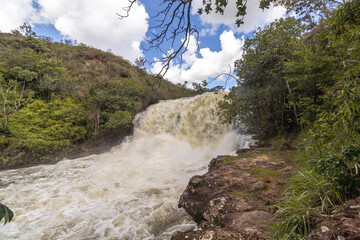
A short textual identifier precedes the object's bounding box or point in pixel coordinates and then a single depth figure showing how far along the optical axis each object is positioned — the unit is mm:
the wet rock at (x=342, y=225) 1164
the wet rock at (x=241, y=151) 6821
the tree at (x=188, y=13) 2302
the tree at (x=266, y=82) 6020
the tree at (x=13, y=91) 9648
